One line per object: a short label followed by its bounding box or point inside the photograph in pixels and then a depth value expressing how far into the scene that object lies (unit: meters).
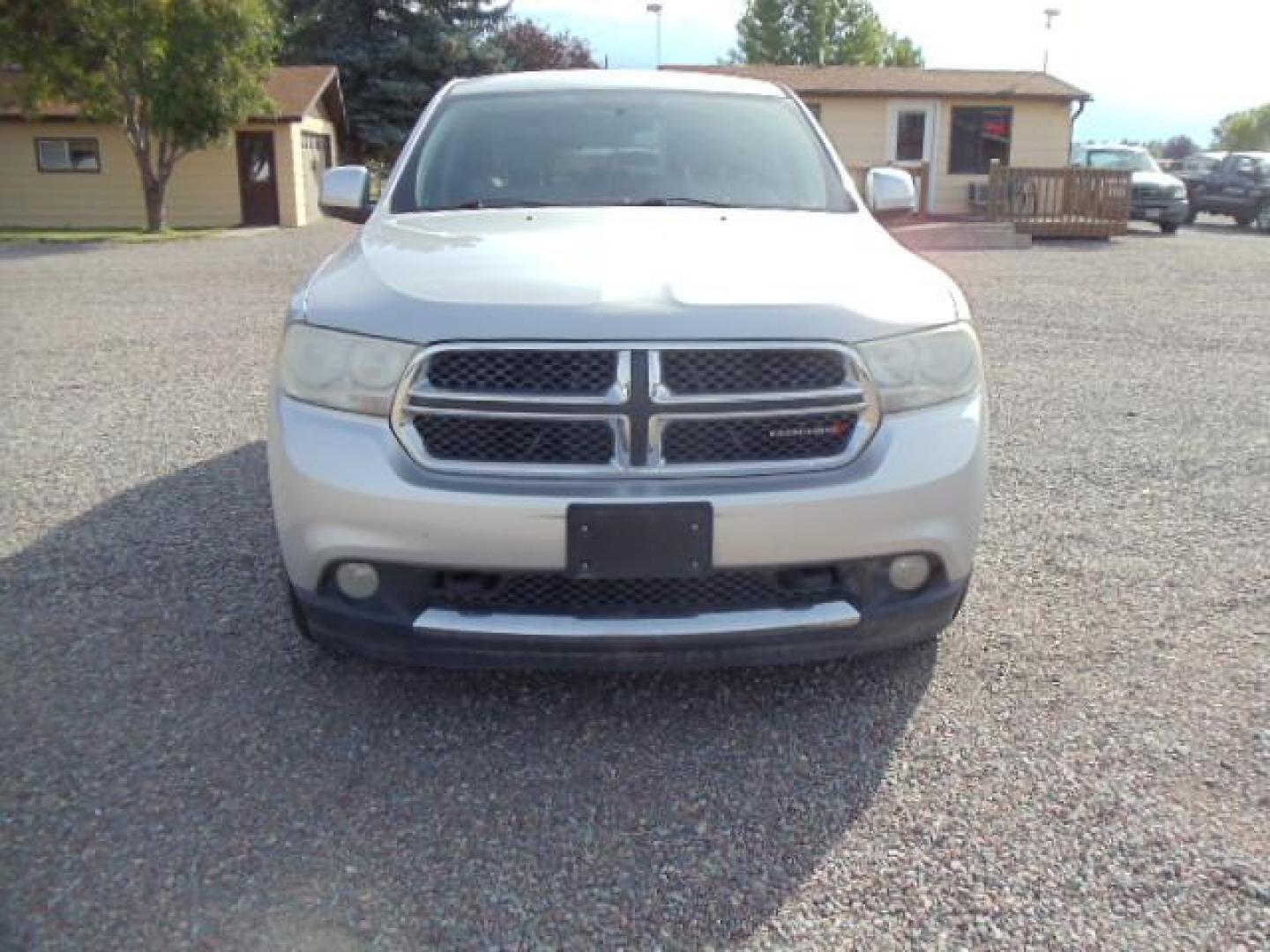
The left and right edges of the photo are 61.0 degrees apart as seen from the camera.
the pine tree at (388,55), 35.34
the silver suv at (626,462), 2.53
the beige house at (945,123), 26.45
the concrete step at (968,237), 18.47
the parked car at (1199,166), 26.77
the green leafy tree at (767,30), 52.66
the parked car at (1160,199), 22.03
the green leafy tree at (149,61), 19.97
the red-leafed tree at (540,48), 42.34
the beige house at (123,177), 27.22
